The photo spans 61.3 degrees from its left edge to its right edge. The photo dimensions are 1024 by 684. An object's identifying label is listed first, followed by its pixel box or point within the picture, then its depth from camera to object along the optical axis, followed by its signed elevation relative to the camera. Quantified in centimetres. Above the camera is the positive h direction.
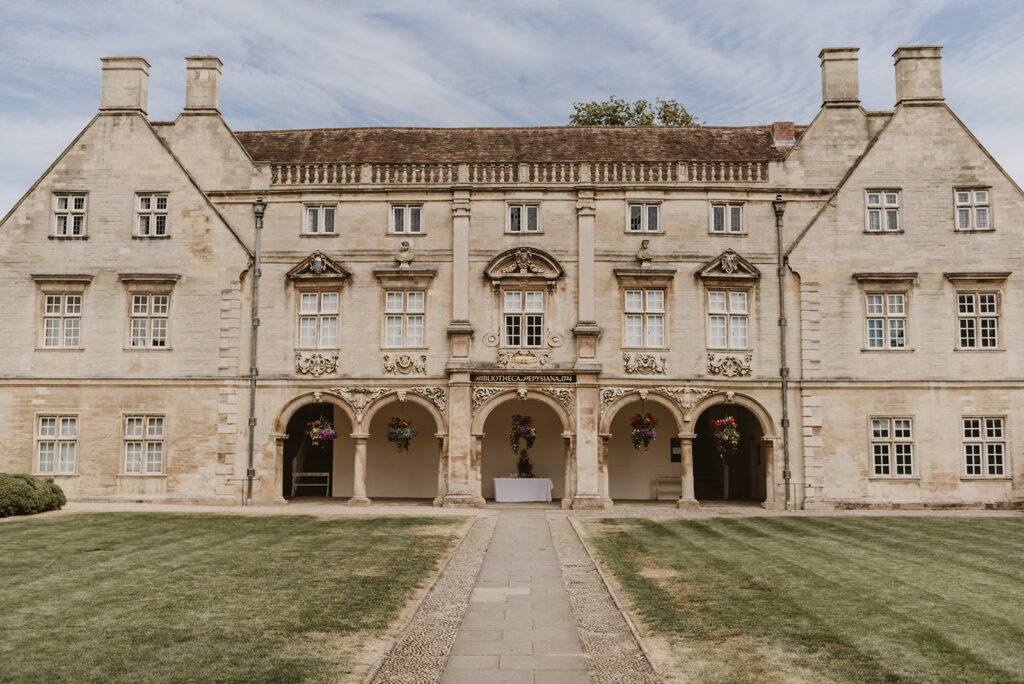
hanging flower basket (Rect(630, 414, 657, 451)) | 2852 -39
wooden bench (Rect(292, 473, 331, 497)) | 3195 -243
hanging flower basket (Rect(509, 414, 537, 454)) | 2844 -38
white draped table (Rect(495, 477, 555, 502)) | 2944 -244
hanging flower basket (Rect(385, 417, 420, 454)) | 2892 -51
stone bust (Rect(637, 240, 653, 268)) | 2872 +540
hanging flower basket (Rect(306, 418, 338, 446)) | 2905 -49
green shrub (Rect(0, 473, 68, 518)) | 2359 -227
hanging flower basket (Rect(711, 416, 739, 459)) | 2823 -50
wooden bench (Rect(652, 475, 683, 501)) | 3139 -235
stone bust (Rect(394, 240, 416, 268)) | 2914 +541
